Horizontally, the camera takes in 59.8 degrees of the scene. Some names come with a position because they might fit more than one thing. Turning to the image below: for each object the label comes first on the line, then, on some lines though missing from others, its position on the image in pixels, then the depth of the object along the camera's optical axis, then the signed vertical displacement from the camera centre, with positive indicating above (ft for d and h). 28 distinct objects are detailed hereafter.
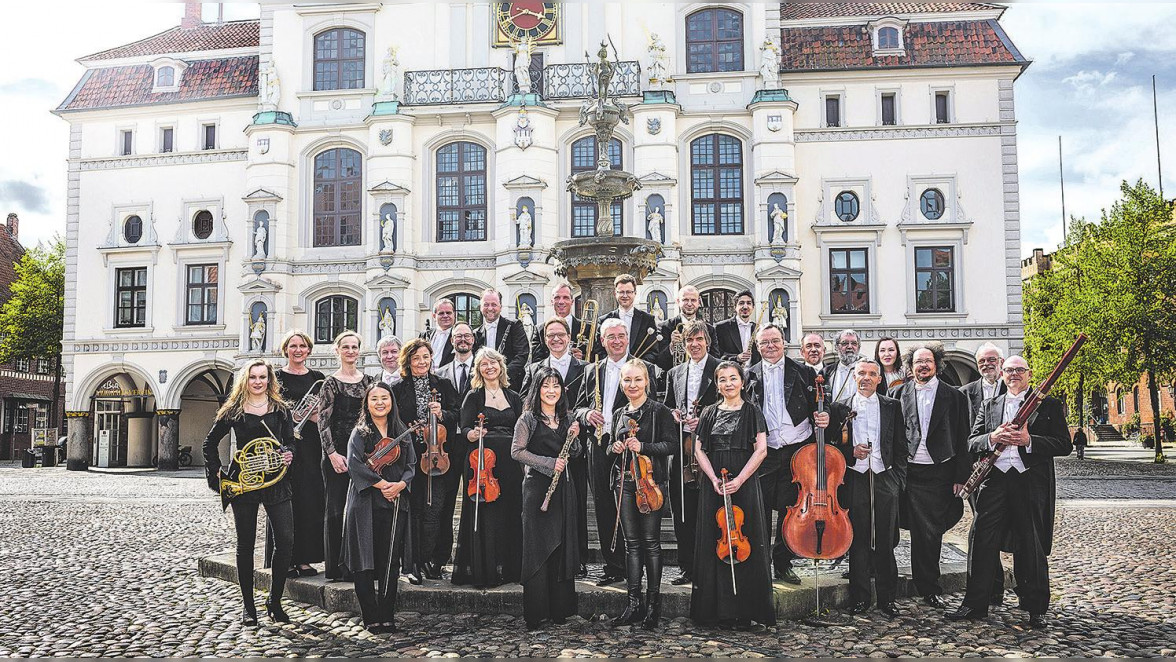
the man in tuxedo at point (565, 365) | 25.58 +0.61
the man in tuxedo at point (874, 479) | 23.65 -2.19
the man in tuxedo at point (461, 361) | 27.94 +0.77
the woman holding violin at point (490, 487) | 23.76 -2.29
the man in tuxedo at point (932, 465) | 24.43 -1.92
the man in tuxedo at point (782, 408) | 24.02 -0.51
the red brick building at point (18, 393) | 143.74 -0.05
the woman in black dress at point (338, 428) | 23.65 -0.89
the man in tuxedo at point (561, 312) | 29.71 +2.26
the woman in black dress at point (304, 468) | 25.12 -1.90
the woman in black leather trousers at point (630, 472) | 21.63 -1.79
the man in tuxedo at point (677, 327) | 28.55 +1.85
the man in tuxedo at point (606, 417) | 23.73 -0.68
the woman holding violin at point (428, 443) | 24.41 -1.27
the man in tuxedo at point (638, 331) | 30.58 +1.74
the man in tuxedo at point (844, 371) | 25.93 +0.42
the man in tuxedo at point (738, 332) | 30.78 +1.69
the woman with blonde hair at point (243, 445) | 21.93 -1.47
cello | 21.80 -2.66
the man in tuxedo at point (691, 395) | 23.70 -0.18
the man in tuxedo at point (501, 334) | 31.17 +1.70
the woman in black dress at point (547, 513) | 21.91 -2.72
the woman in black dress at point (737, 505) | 21.18 -2.61
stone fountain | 39.50 +5.59
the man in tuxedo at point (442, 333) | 31.48 +1.76
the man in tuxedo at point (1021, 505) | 22.44 -2.71
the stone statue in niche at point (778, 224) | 90.48 +14.38
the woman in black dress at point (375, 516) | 21.34 -2.67
